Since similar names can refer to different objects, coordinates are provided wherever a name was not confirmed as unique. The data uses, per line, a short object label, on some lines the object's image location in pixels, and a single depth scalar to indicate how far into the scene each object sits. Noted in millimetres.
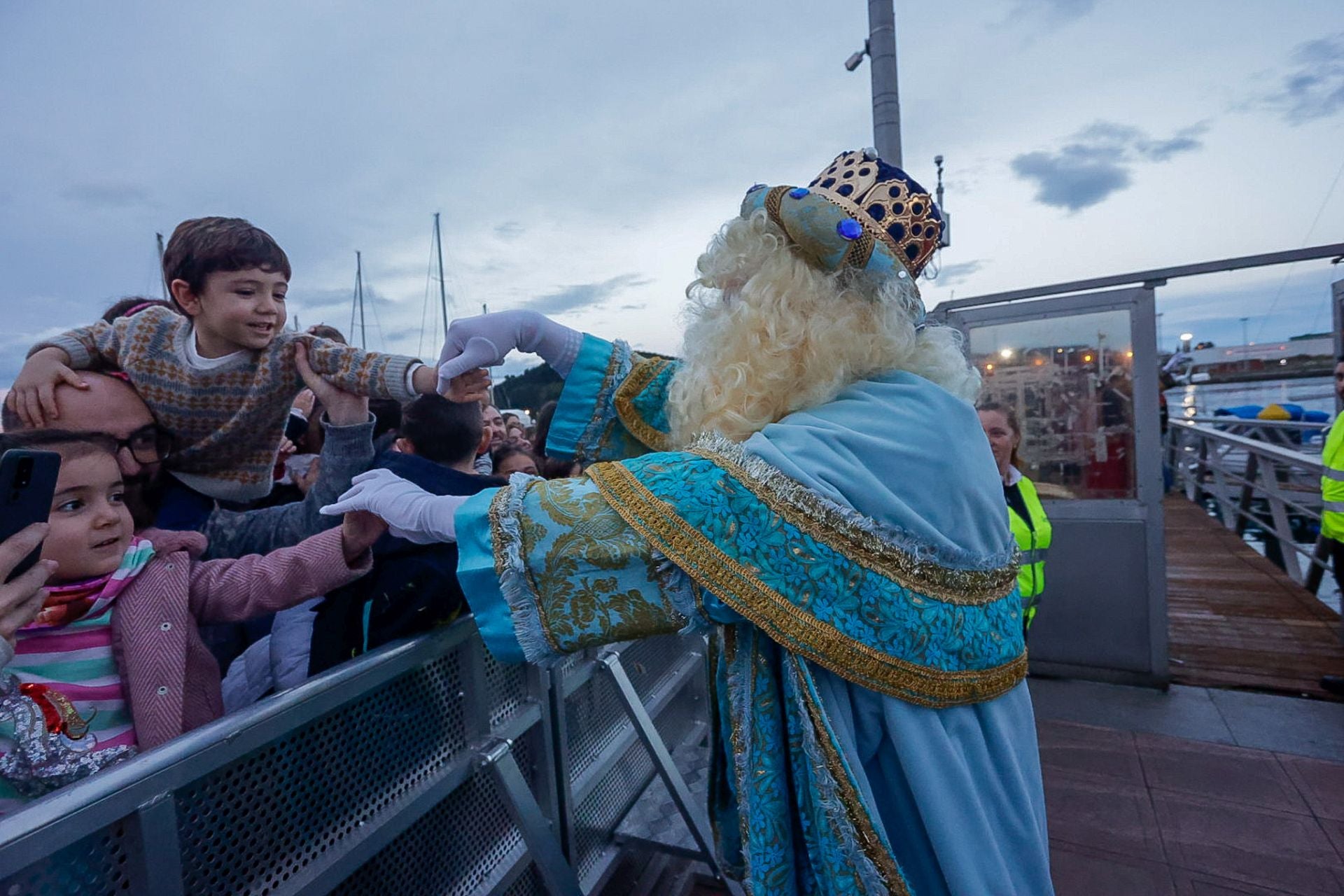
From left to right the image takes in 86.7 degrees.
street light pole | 4312
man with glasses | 1586
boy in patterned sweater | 1685
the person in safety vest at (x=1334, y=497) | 4024
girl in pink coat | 1189
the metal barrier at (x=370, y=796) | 879
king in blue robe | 1176
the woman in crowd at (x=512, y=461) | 3744
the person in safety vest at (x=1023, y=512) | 3230
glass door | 4156
